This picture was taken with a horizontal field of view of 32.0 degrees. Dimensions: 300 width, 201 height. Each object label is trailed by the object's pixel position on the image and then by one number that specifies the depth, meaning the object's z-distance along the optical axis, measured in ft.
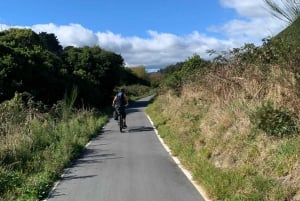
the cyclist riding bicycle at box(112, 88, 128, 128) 76.64
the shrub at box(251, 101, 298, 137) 33.24
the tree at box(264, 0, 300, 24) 30.07
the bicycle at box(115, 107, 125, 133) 74.40
